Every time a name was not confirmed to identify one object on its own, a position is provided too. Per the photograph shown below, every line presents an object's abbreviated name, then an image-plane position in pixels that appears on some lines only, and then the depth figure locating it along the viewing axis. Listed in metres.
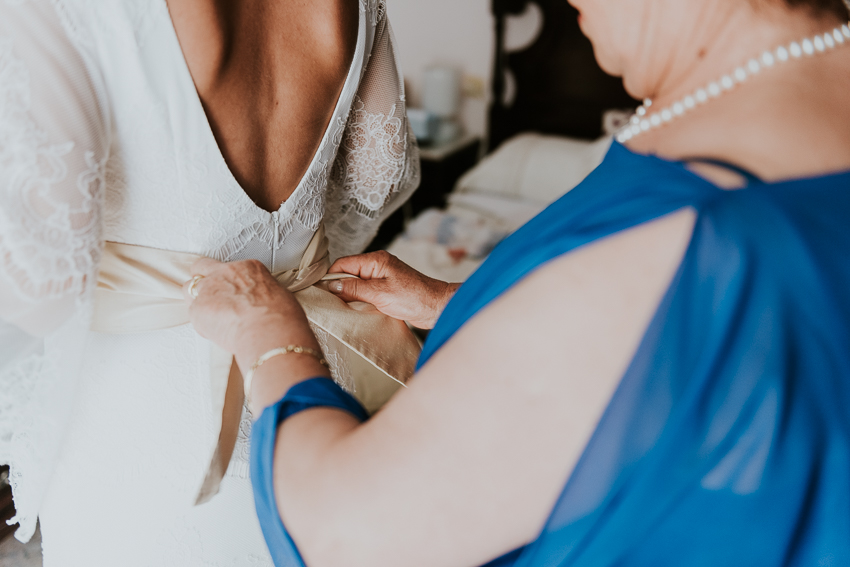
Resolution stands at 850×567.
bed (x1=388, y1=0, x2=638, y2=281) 2.62
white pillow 2.88
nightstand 3.28
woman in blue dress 0.44
